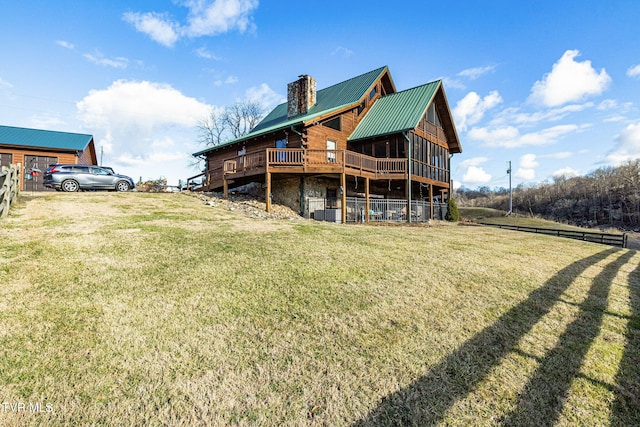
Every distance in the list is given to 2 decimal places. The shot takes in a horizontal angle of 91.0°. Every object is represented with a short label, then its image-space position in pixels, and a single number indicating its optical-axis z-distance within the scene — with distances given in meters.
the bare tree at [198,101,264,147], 46.88
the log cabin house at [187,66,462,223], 17.48
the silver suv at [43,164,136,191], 16.55
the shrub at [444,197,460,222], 24.64
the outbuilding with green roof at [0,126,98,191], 21.64
